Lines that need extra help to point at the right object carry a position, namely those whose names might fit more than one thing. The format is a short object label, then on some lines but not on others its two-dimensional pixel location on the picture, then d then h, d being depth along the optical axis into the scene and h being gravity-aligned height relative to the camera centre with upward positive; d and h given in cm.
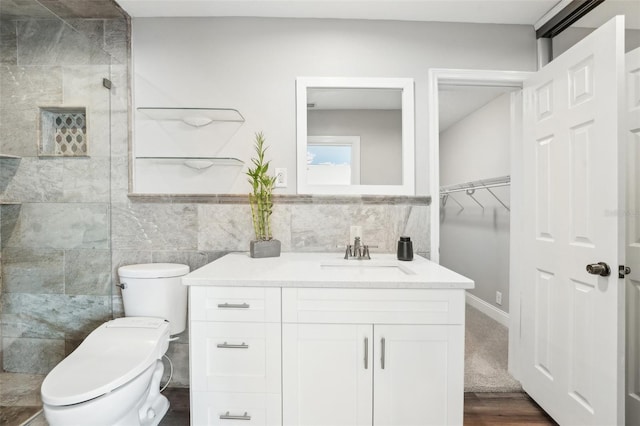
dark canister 165 -20
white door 128 -9
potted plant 173 +6
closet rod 269 +29
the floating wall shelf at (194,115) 183 +62
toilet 111 -65
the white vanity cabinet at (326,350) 124 -58
